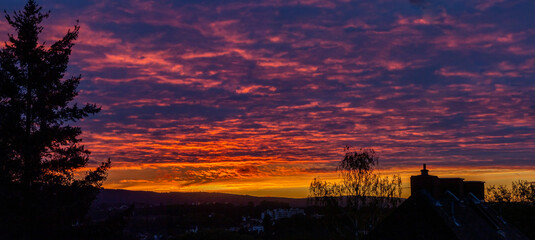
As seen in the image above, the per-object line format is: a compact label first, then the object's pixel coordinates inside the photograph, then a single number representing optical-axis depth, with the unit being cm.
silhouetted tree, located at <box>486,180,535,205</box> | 6475
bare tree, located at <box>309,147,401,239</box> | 5409
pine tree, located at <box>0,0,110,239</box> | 2998
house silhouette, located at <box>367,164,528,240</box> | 1894
